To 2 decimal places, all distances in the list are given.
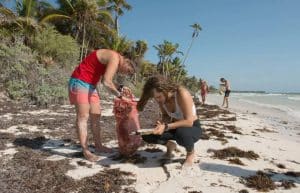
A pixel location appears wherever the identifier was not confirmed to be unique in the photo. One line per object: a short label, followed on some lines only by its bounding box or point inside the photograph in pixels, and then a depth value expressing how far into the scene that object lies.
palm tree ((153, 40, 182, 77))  30.18
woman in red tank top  2.71
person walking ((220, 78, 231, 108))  11.57
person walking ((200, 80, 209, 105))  12.32
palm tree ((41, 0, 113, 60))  14.39
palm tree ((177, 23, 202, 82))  28.25
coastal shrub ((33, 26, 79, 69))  10.92
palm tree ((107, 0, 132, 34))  20.63
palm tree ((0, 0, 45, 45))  10.57
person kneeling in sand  2.52
